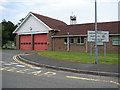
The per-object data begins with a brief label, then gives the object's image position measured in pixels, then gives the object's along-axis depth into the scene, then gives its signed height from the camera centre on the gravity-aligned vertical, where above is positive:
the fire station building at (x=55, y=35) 17.77 +1.41
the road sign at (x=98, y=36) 9.27 +0.55
